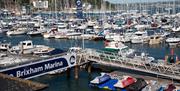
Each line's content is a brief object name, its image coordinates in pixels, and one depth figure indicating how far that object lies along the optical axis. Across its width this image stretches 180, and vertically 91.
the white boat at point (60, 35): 98.78
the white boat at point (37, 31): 106.32
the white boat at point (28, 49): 62.33
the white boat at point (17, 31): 109.50
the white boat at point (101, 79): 42.62
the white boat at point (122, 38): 86.44
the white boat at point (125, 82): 40.50
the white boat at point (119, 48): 58.29
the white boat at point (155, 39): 84.69
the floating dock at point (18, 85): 12.99
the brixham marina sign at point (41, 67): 36.52
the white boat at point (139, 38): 85.81
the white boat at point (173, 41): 80.33
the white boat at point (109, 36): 88.81
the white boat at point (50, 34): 101.28
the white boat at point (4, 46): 71.12
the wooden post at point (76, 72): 47.06
